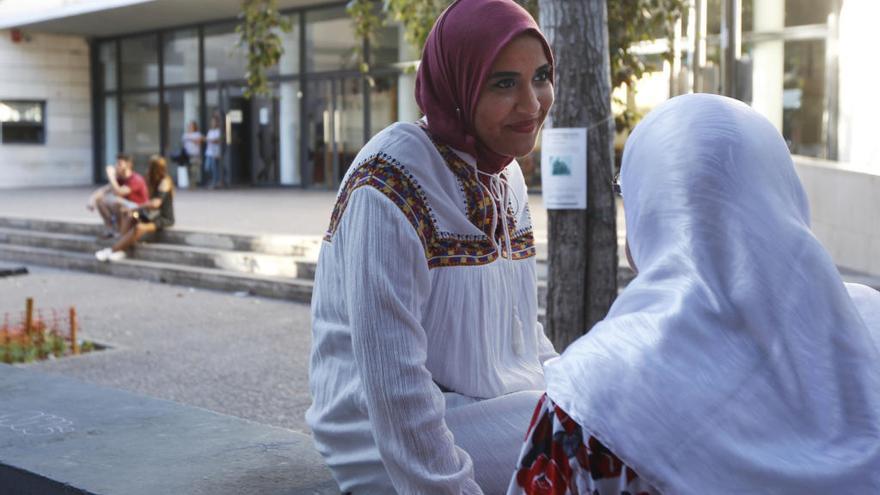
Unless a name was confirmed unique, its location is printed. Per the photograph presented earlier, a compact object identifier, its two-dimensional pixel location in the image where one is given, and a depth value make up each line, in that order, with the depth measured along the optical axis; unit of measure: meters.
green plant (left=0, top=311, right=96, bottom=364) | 7.97
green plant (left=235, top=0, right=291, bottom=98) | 7.03
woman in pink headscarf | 2.29
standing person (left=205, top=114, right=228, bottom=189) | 25.73
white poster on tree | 5.62
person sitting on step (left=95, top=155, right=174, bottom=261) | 13.93
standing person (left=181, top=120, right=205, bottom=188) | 26.31
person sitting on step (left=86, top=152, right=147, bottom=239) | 14.16
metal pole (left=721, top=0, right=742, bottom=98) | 10.66
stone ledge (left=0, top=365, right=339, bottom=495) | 3.01
